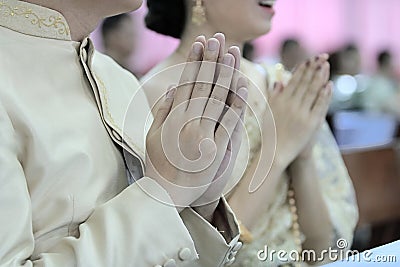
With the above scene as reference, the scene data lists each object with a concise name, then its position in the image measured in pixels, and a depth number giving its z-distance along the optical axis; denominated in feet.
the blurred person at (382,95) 29.84
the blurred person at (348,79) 30.45
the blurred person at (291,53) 30.35
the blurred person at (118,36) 23.38
